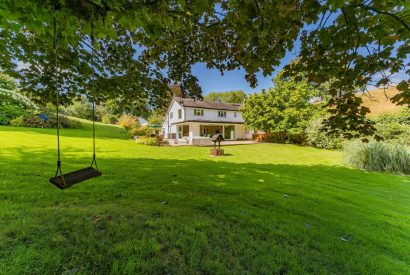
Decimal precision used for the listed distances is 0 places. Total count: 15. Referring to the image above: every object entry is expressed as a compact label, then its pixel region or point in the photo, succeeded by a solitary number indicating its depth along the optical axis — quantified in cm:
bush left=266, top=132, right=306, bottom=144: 2445
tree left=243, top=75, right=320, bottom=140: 2369
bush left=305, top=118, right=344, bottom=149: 1961
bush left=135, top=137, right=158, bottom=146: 1884
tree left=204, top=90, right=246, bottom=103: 5753
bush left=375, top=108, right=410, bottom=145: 1502
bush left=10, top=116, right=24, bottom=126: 2168
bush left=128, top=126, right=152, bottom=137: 2534
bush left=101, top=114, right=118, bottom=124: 4891
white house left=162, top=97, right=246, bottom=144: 2884
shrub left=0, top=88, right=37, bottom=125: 1026
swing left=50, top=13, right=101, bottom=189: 271
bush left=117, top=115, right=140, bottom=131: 2900
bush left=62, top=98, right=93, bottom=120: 4303
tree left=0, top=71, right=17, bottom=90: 1207
